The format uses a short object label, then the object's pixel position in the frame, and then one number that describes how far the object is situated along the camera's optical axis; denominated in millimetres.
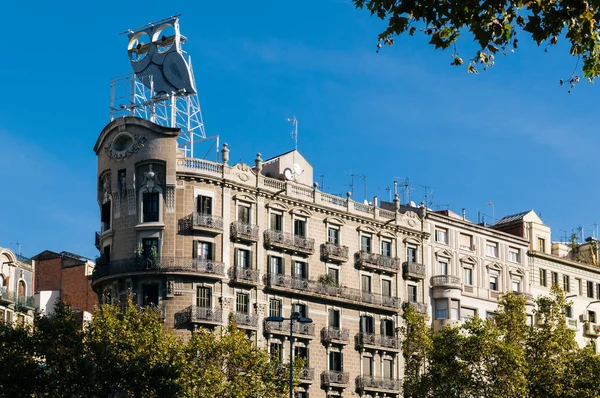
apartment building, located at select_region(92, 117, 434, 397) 79125
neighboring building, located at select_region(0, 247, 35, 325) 85750
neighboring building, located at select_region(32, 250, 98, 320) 98938
